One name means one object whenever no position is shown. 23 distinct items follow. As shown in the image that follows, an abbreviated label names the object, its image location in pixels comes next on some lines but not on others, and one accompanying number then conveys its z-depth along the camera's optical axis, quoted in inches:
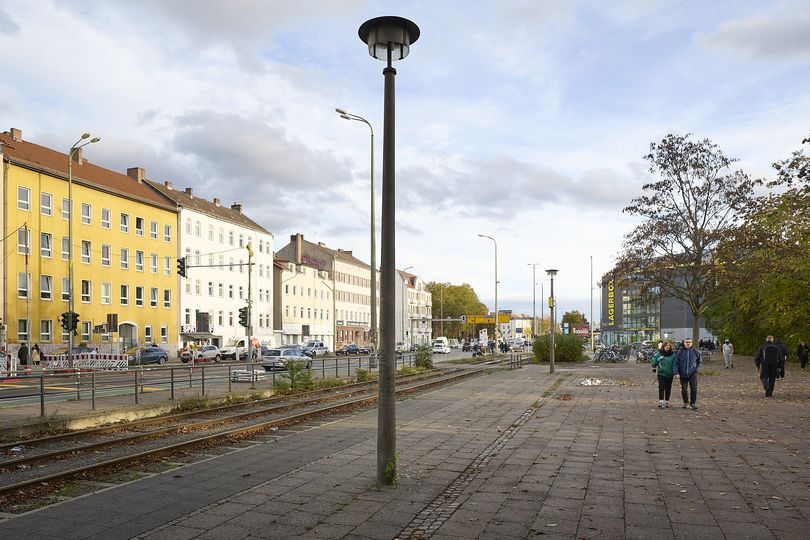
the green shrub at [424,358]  1477.0
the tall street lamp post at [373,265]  1244.3
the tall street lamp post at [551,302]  1354.6
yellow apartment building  1854.1
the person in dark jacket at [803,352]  1425.9
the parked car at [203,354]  2023.9
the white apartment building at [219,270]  2657.5
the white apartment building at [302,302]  3432.6
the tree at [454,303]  6146.7
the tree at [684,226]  1131.3
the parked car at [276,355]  1540.4
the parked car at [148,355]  1861.5
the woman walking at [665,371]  692.1
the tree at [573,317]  6801.2
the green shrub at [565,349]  1870.1
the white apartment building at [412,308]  5044.3
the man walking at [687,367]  670.5
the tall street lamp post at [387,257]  315.0
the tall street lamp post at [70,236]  1415.8
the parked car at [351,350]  2942.9
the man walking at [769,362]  781.1
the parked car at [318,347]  2760.8
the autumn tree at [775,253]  857.5
